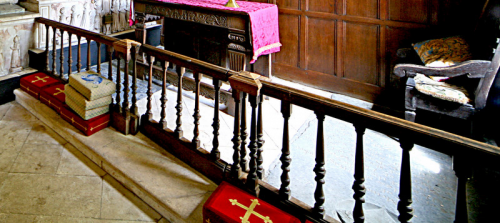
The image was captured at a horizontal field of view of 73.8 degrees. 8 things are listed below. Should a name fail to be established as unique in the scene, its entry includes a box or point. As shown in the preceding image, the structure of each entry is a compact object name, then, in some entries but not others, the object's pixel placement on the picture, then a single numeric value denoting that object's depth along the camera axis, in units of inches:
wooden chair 103.0
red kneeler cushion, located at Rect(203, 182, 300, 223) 67.2
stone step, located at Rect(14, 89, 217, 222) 79.5
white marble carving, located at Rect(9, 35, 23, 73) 141.3
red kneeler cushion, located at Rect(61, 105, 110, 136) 105.0
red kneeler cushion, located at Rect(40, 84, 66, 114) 118.3
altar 127.8
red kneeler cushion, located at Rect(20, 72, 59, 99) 129.4
